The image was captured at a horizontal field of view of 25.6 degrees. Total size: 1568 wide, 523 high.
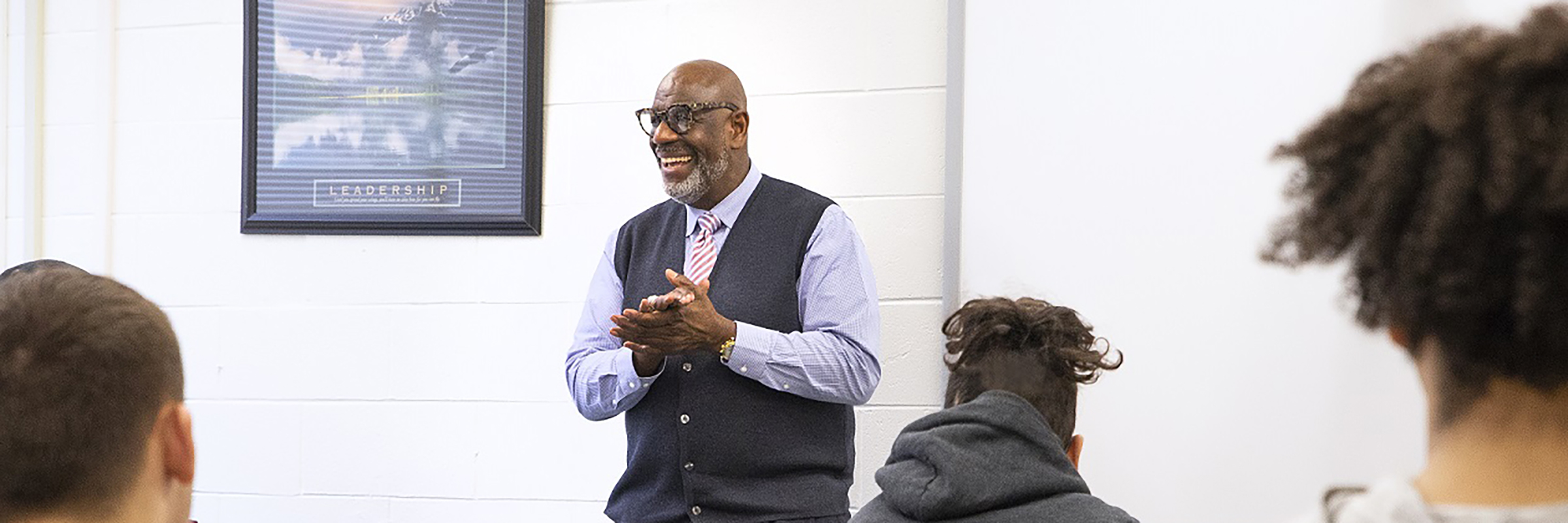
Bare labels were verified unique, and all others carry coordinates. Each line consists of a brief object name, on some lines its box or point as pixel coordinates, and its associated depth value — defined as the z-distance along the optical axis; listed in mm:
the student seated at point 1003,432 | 5260
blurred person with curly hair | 2702
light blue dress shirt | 5882
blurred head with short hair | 3656
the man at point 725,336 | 5889
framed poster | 6680
